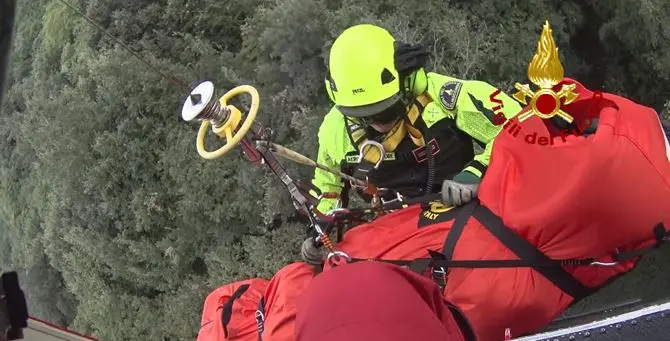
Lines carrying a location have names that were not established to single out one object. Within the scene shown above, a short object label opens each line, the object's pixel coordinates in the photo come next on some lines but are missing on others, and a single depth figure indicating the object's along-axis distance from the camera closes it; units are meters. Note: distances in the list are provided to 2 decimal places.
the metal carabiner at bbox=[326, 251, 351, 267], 2.40
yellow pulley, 2.17
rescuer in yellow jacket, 2.68
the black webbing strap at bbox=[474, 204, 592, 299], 2.19
